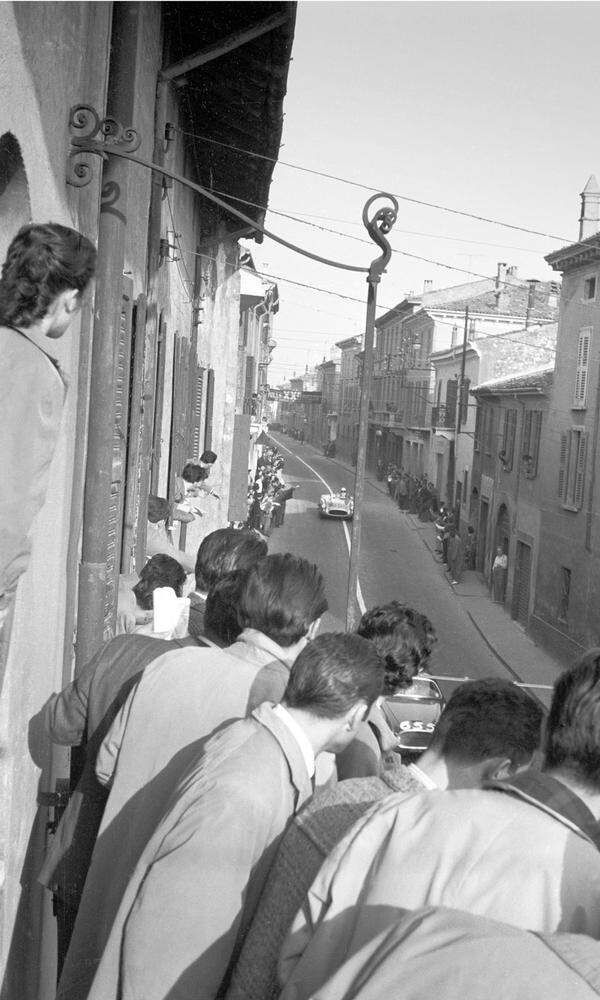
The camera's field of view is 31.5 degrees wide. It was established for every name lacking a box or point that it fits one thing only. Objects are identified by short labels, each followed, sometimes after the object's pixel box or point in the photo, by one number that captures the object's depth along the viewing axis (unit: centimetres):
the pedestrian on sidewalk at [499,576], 2934
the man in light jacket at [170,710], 261
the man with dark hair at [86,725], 298
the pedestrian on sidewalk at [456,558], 3105
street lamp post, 507
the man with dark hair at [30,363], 229
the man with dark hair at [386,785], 200
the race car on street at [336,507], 4225
